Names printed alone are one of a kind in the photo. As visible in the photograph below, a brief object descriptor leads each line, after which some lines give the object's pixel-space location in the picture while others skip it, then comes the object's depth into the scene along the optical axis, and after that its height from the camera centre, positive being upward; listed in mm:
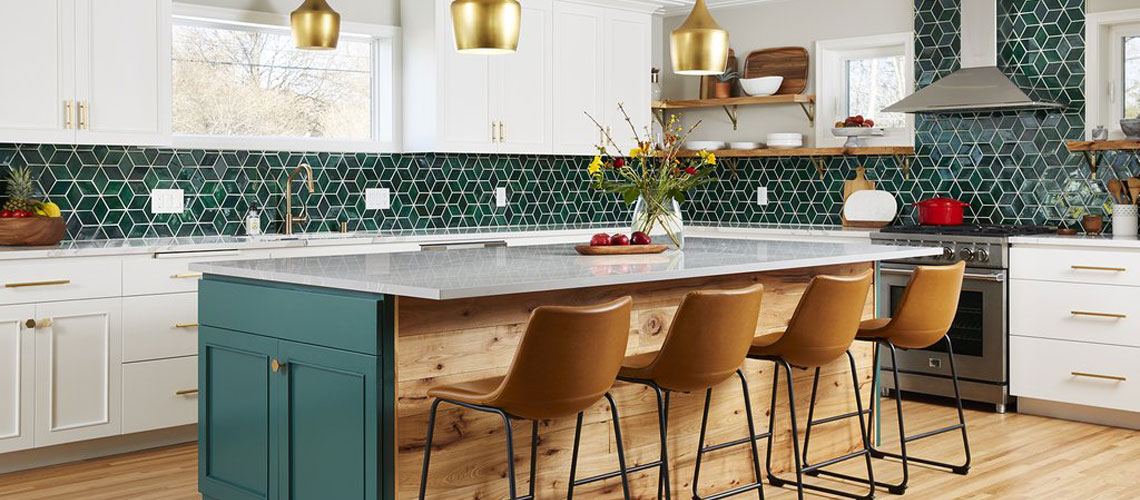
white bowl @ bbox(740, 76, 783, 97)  7039 +918
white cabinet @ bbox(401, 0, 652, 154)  6168 +870
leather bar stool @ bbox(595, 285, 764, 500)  3320 -323
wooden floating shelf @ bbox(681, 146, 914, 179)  6594 +488
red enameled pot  6258 +131
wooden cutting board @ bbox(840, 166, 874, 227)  6824 +302
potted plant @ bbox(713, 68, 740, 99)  7262 +952
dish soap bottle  5688 +60
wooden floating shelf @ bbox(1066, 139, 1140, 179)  5570 +434
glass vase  4387 +68
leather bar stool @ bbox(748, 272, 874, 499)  3775 -308
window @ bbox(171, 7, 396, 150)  5648 +767
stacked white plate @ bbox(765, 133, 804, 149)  6977 +572
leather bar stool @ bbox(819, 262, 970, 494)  4184 -295
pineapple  4938 +209
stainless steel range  5637 -384
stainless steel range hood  5879 +798
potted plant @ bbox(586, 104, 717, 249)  4328 +173
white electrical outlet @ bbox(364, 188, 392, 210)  6277 +198
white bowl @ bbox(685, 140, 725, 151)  7223 +564
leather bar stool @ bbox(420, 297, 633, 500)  2863 -340
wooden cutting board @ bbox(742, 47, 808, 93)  7047 +1050
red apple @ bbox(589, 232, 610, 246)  4172 -19
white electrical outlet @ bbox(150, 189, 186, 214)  5469 +157
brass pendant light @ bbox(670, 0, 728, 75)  4086 +680
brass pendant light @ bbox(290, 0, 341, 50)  5055 +923
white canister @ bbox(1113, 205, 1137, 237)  5594 +75
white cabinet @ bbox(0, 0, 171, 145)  4676 +682
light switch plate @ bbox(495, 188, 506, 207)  6891 +229
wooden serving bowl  4574 +12
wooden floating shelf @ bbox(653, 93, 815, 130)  6945 +822
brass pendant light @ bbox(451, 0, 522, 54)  3408 +625
